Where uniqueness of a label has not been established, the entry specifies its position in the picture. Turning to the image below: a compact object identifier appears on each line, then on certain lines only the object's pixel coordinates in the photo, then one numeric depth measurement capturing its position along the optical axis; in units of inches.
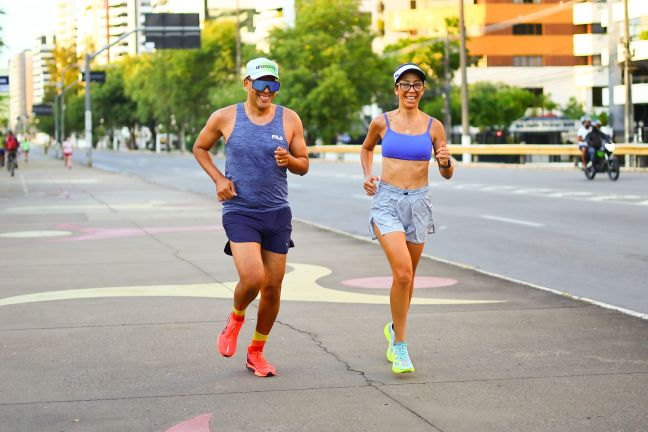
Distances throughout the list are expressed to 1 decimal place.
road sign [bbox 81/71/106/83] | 2267.2
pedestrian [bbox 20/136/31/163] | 3273.1
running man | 279.9
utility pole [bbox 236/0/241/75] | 3683.6
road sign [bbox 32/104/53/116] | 4429.1
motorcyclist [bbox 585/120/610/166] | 1291.8
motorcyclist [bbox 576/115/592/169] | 1334.8
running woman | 294.4
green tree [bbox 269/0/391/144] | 3107.8
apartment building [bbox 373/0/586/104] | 4601.4
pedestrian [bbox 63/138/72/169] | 2334.6
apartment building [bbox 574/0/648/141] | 2615.7
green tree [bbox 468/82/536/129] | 4008.4
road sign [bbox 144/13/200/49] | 2020.2
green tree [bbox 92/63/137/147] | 5423.2
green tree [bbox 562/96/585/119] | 4124.0
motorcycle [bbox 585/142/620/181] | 1305.4
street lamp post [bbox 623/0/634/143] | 2325.5
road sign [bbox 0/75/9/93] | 1759.4
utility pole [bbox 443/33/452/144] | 3216.0
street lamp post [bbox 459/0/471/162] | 2153.1
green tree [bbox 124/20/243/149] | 3831.2
